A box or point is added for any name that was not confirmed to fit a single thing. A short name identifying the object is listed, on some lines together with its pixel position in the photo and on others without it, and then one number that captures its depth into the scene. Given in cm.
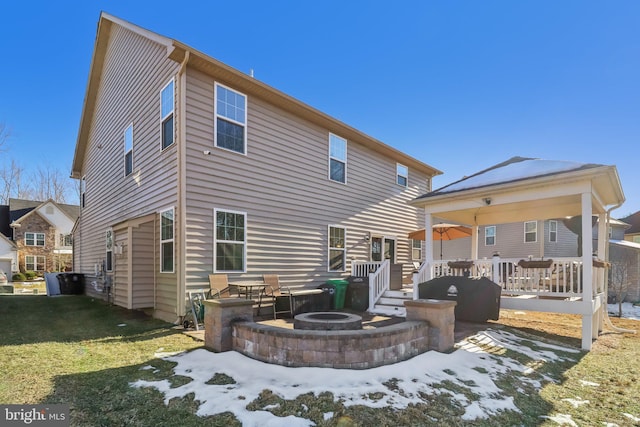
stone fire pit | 475
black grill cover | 724
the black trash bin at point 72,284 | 1379
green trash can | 930
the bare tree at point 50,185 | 3225
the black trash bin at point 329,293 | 910
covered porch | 633
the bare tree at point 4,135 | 1748
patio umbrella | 1131
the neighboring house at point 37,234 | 2627
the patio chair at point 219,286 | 709
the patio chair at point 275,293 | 789
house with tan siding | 725
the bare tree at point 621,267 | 1505
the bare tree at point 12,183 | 3052
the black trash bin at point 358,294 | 911
